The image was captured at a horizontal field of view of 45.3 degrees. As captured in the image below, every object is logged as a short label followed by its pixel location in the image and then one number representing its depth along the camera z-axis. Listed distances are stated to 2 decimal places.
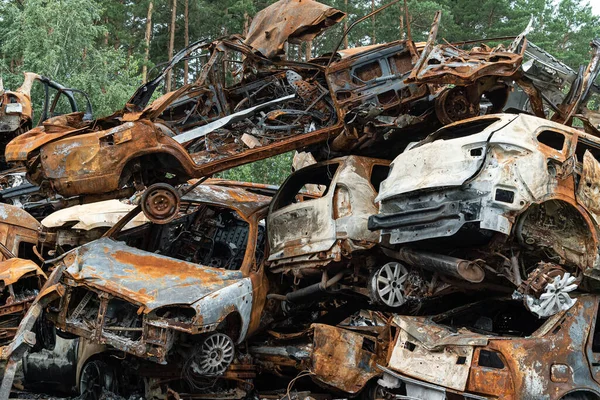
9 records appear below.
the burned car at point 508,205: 6.39
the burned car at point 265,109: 8.48
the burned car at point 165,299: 7.46
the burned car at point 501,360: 5.84
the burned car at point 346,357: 7.43
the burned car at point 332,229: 7.87
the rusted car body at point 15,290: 8.73
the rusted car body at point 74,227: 10.67
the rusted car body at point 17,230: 10.27
